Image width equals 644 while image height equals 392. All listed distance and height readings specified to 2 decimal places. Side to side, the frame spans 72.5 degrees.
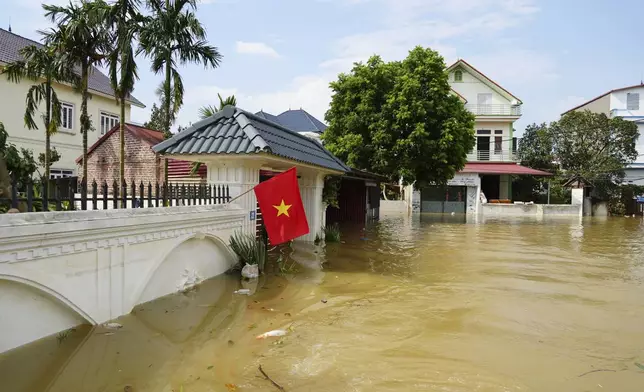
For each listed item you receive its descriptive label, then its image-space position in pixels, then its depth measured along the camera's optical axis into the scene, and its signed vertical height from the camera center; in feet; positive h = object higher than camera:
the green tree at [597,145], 99.81 +10.14
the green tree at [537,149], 106.63 +10.35
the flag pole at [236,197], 25.13 -0.64
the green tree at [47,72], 45.88 +12.11
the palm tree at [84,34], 42.52 +15.18
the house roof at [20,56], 61.36 +19.07
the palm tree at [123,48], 42.98 +13.62
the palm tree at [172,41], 45.06 +15.04
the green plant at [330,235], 44.01 -4.89
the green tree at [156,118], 116.06 +18.78
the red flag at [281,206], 24.00 -1.09
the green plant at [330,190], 45.57 -0.34
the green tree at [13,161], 26.53 +1.44
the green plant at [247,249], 25.77 -3.74
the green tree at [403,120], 61.57 +9.68
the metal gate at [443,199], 105.70 -2.76
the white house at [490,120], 111.96 +17.39
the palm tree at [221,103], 50.72 +9.57
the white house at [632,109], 125.90 +23.23
